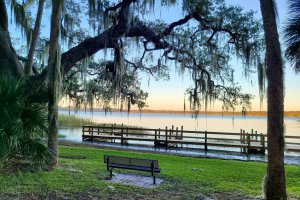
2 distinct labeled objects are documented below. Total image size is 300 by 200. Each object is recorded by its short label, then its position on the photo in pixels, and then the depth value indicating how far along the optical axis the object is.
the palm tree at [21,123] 5.73
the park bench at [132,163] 8.36
